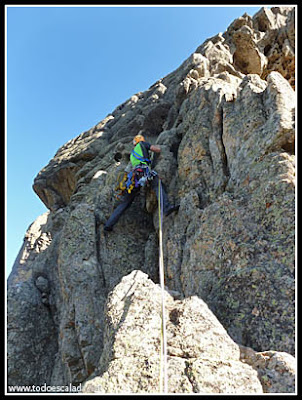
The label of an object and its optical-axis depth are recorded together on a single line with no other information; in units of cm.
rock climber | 1027
